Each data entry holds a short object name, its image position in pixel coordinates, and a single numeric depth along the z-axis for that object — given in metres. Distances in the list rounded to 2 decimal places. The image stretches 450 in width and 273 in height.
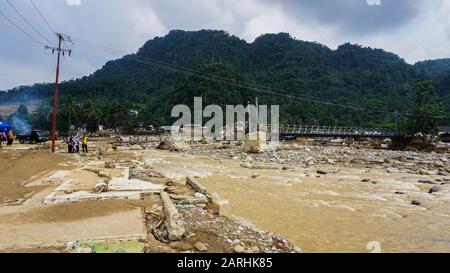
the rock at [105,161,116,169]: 14.30
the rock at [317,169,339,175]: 17.89
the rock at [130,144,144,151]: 32.84
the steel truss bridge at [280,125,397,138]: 47.78
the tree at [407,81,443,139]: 36.72
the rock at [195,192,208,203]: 8.08
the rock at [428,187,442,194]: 12.50
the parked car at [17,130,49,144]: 34.00
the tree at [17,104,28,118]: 88.61
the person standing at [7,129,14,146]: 29.20
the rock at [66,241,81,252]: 4.47
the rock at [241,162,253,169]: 20.16
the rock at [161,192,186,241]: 5.18
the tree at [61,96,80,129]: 62.59
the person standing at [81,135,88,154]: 22.73
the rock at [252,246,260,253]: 5.28
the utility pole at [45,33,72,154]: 22.28
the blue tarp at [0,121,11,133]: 35.20
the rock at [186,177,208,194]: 9.03
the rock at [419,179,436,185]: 14.70
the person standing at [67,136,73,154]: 22.82
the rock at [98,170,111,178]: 11.39
